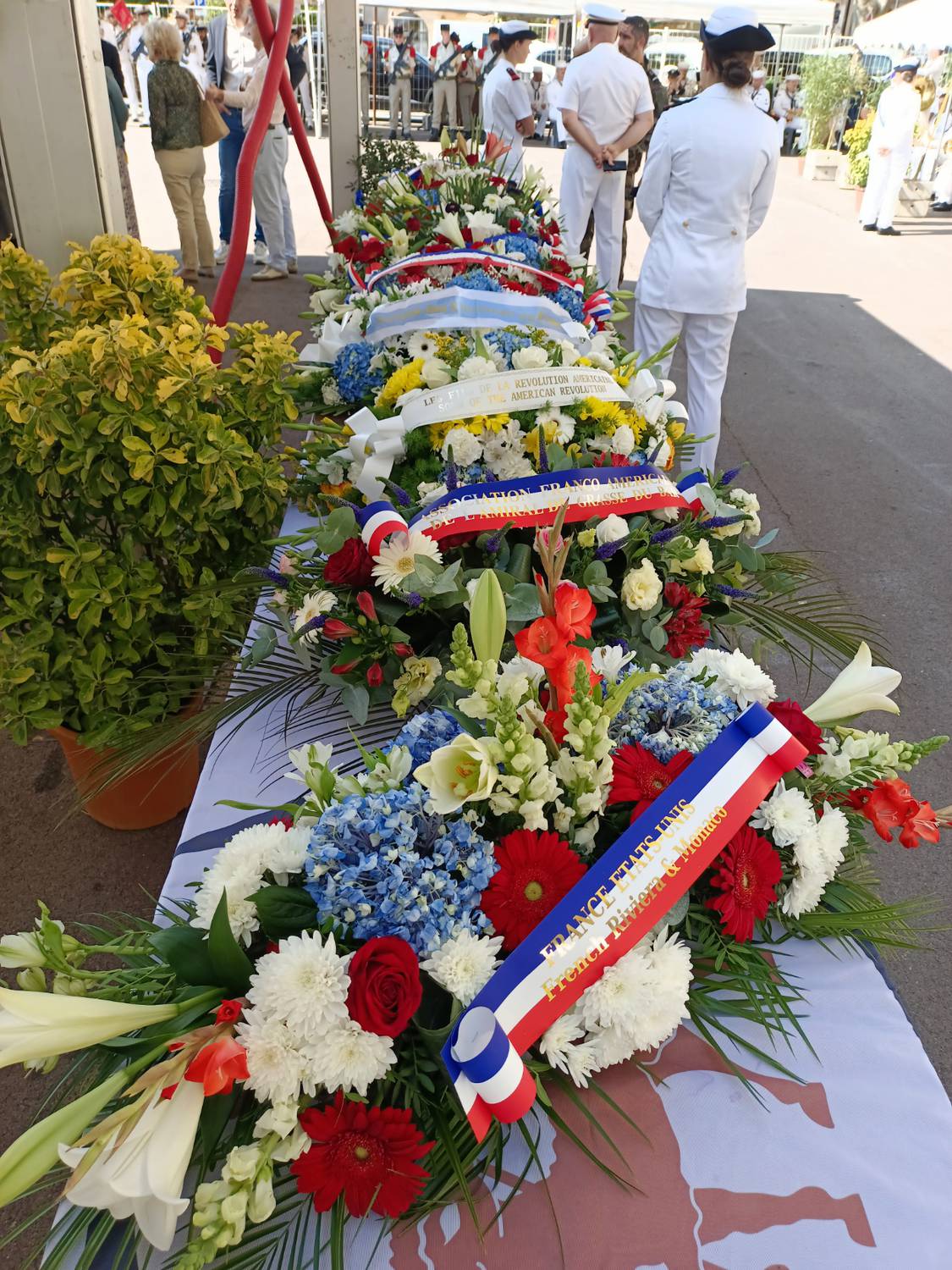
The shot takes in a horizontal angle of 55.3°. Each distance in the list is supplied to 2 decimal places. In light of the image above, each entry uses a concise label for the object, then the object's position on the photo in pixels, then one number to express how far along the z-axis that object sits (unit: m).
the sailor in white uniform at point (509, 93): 6.81
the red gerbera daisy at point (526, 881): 0.97
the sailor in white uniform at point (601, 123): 5.50
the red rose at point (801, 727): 1.12
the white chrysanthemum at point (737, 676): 1.21
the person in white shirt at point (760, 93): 12.78
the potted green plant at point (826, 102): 14.11
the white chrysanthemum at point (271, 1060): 0.83
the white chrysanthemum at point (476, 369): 1.88
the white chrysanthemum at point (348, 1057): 0.84
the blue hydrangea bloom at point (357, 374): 2.22
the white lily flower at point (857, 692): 1.19
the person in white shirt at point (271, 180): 6.14
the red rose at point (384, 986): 0.85
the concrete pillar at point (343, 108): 5.09
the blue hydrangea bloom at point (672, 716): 1.11
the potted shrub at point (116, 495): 1.74
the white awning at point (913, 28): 12.28
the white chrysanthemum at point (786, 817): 1.06
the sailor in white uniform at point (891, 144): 9.49
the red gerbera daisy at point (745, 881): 1.01
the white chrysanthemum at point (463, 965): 0.90
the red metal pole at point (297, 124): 2.85
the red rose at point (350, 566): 1.47
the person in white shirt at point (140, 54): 15.31
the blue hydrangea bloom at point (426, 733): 1.08
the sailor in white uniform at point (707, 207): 3.40
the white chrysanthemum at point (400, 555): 1.43
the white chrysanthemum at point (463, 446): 1.70
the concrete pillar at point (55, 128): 2.26
